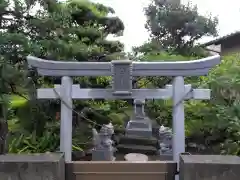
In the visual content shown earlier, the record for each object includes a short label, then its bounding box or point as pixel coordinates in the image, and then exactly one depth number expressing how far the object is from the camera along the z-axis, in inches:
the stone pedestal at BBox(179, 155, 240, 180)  111.4
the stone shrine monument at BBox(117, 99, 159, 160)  278.2
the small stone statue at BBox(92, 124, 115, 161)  238.7
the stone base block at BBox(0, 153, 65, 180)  113.5
